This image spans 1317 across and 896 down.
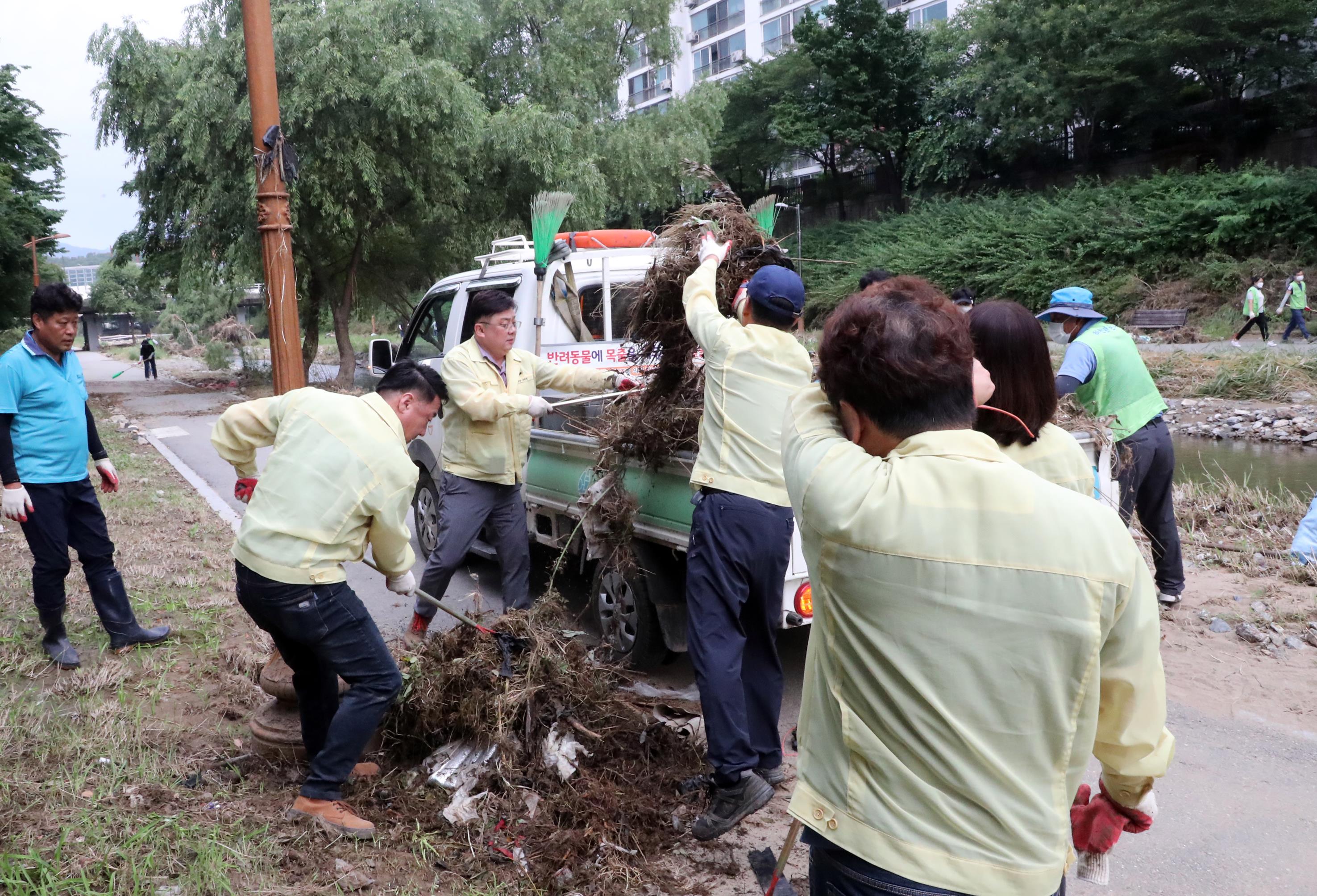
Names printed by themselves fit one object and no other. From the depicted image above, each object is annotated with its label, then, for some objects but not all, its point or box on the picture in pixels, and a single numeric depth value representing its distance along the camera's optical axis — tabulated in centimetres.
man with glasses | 507
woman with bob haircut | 257
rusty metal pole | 457
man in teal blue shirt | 485
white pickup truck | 480
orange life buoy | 714
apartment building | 5516
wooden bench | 2292
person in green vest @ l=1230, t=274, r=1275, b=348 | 2055
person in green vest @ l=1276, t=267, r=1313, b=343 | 2019
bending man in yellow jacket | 321
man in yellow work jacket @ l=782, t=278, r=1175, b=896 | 155
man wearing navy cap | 350
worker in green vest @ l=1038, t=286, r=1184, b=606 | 559
